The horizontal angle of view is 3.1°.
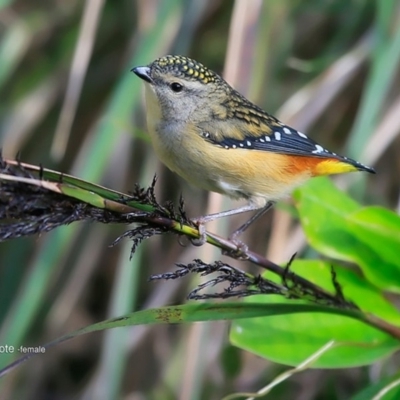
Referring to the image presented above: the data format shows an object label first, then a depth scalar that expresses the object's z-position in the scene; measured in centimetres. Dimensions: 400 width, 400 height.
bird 254
